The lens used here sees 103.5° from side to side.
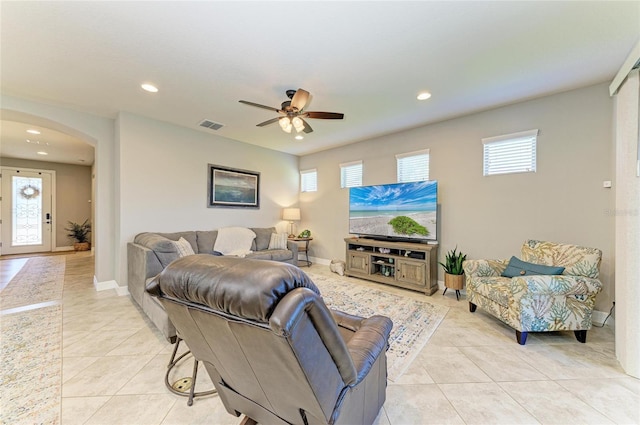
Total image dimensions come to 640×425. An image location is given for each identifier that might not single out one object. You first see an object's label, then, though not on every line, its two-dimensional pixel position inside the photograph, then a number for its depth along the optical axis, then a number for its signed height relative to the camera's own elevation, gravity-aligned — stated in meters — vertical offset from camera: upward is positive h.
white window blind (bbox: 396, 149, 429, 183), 4.34 +0.82
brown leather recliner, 0.75 -0.44
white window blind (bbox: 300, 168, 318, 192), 6.17 +0.77
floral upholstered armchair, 2.37 -0.80
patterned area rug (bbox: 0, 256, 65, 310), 3.41 -1.21
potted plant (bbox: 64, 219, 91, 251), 7.51 -0.74
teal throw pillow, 2.60 -0.62
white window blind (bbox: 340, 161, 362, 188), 5.30 +0.81
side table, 5.75 -0.82
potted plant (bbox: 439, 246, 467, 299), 3.59 -0.88
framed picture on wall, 4.87 +0.48
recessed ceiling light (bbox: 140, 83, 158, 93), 2.96 +1.48
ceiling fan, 2.85 +1.12
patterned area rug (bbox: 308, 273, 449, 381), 2.23 -1.26
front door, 6.72 -0.03
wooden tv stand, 3.88 -0.88
